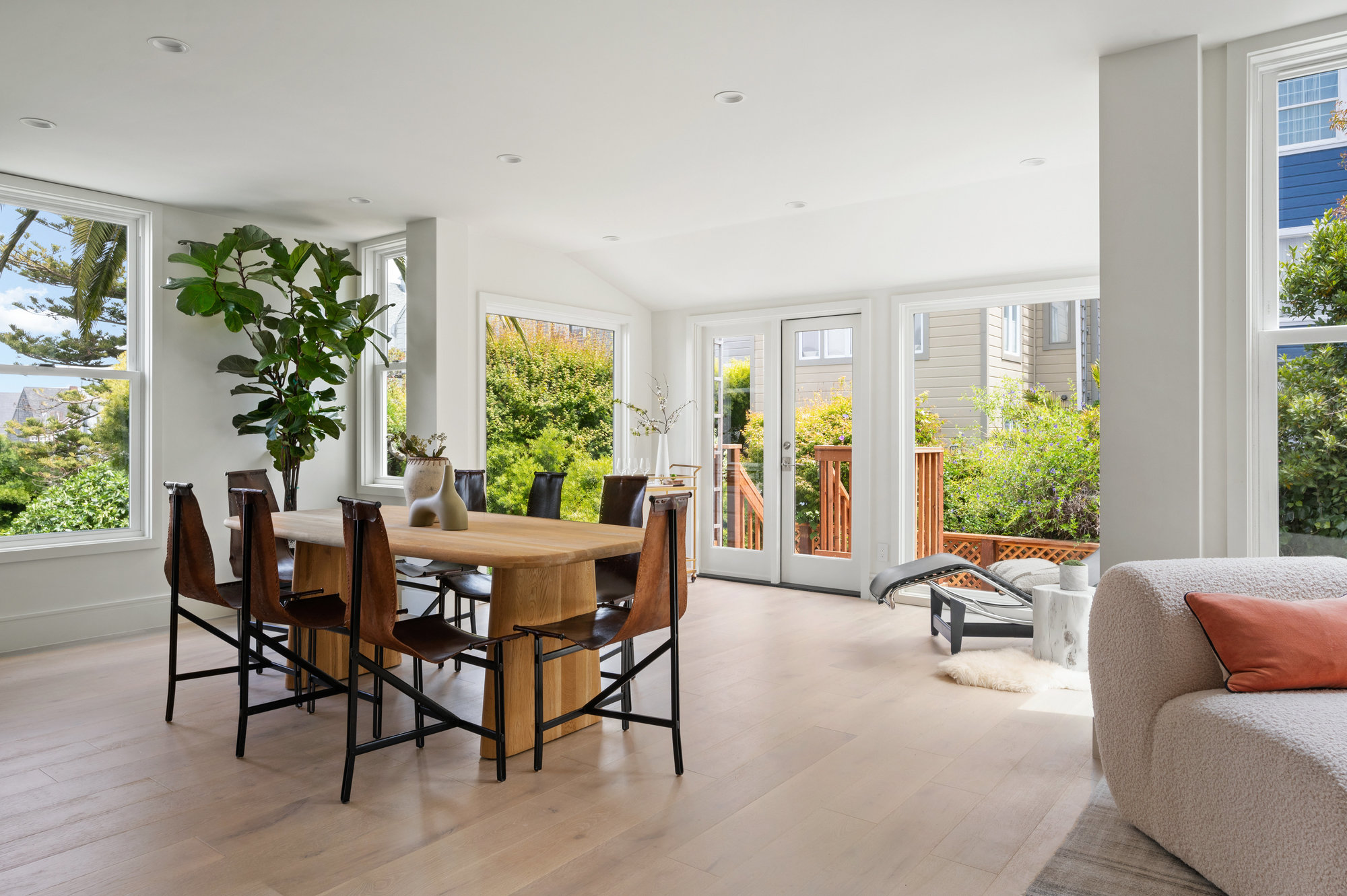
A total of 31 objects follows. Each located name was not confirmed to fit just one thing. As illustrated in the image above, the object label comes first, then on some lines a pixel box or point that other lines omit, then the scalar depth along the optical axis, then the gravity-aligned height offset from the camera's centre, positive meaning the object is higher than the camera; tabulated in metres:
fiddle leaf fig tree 4.78 +0.68
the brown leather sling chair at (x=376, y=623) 2.56 -0.54
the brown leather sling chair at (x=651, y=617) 2.75 -0.57
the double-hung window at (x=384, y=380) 6.01 +0.51
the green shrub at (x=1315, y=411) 2.87 +0.13
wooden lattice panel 6.14 -0.76
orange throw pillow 2.10 -0.49
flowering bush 6.45 -0.17
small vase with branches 6.82 +0.25
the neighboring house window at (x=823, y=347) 6.17 +0.77
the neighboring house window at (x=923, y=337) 7.50 +1.01
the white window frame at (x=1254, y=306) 2.92 +0.50
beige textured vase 3.51 -0.11
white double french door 6.15 -0.02
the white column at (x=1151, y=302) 2.86 +0.52
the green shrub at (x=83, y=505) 4.62 -0.31
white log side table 4.02 -0.86
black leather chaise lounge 4.35 -0.82
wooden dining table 2.78 -0.46
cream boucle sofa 1.75 -0.70
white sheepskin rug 3.79 -1.05
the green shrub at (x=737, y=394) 6.68 +0.45
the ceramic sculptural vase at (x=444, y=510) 3.41 -0.25
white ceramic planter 4.18 -0.65
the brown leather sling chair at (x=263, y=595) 2.99 -0.53
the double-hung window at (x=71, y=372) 4.53 +0.44
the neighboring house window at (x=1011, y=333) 7.33 +1.03
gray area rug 2.06 -1.09
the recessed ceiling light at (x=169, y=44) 2.91 +1.43
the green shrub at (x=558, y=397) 6.89 +0.45
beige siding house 7.20 +0.84
